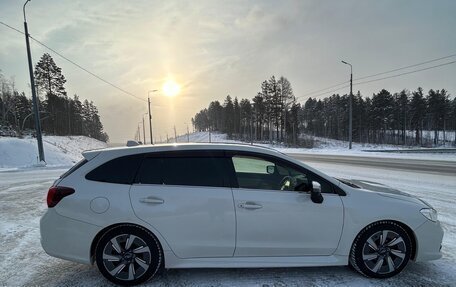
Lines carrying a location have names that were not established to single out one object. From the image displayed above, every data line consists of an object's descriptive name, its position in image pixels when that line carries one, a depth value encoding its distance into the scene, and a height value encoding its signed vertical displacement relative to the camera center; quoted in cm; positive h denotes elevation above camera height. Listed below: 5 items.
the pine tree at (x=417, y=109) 7531 +340
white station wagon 330 -107
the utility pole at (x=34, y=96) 1642 +228
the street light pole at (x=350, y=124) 2918 +6
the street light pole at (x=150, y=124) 3825 +108
